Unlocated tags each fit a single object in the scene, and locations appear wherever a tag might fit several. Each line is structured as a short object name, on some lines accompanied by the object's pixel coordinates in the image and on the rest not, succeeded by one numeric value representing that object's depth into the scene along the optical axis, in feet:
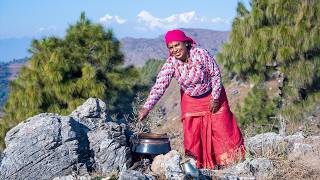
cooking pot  14.97
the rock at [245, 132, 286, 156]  15.90
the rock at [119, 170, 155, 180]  11.41
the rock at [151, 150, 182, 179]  12.21
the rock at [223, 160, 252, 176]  13.77
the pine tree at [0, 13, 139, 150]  45.39
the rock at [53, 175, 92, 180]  12.56
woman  15.62
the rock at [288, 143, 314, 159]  16.05
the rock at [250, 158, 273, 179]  13.72
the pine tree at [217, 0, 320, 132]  38.83
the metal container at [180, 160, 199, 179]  12.31
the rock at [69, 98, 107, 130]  17.17
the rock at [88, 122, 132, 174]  14.84
